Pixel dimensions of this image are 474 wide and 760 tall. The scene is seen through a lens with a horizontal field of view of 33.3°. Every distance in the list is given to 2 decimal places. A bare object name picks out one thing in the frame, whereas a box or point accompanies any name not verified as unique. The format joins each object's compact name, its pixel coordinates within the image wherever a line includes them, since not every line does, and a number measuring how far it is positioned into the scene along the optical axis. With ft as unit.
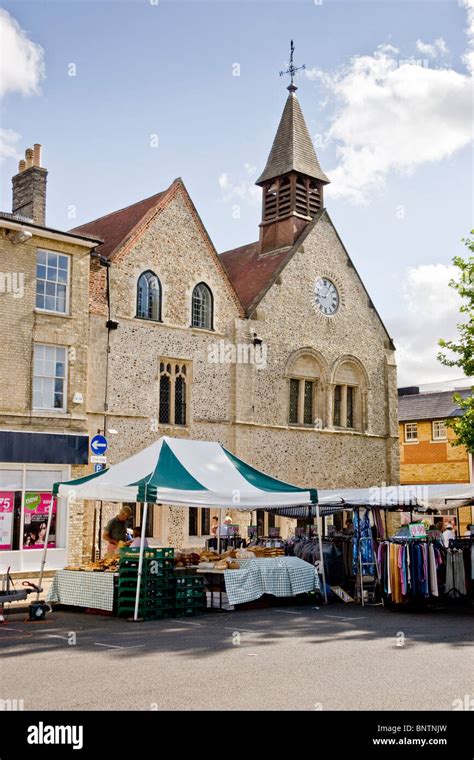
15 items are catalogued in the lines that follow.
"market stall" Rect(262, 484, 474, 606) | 49.96
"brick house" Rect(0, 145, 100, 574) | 67.87
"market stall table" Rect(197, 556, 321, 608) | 49.34
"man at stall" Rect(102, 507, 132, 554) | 54.49
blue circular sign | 59.31
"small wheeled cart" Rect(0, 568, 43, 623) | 43.14
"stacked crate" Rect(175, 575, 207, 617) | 47.21
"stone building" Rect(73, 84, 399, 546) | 79.30
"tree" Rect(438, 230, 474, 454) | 82.02
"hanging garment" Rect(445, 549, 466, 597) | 52.80
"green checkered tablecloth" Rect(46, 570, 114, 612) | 46.83
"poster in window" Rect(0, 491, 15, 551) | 66.90
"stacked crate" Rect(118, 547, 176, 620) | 45.39
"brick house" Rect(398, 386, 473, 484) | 141.49
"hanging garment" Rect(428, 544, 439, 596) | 49.47
